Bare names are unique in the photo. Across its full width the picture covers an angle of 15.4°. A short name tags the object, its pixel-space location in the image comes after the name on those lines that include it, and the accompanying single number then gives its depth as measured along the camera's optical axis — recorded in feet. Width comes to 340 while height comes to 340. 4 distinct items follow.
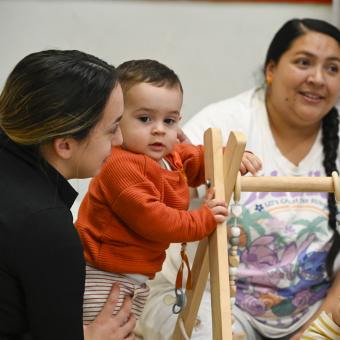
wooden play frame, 6.41
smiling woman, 7.62
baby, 6.39
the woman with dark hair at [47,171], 5.92
